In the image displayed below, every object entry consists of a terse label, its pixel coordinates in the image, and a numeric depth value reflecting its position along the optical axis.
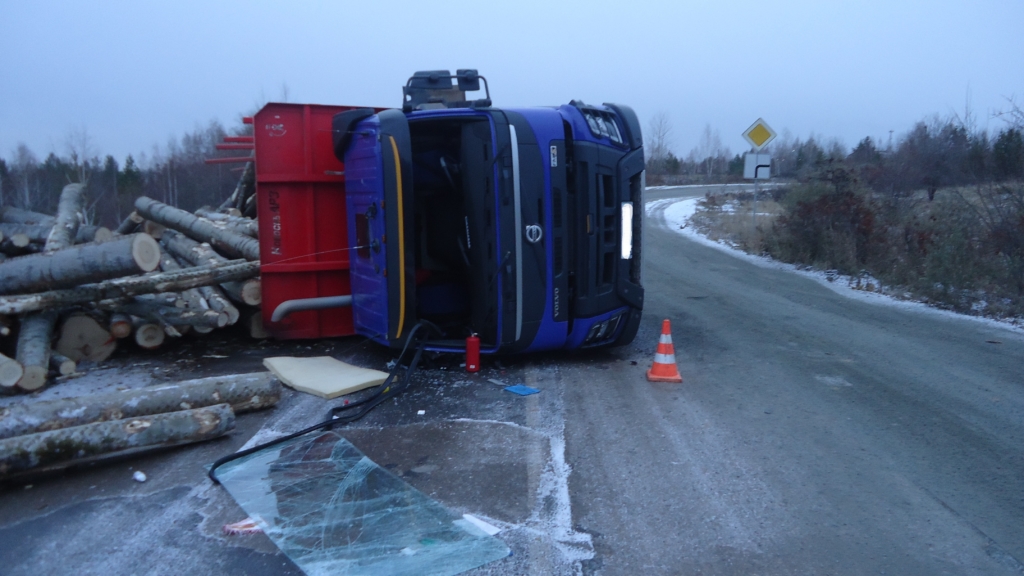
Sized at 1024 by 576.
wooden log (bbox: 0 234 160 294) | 6.74
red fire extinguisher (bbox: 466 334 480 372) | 6.91
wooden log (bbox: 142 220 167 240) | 10.94
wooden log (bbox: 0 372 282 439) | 4.67
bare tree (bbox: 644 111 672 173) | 68.75
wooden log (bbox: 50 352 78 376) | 6.80
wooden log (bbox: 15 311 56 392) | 6.35
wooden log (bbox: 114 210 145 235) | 11.44
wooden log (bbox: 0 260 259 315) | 6.76
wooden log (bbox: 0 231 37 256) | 10.16
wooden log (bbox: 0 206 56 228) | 13.98
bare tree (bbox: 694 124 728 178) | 74.69
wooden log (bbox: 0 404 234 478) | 4.32
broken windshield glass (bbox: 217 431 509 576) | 3.54
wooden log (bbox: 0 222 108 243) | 10.20
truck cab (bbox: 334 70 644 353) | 6.52
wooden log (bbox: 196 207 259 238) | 10.04
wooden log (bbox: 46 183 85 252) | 8.81
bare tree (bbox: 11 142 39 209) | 33.78
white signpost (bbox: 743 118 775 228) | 16.95
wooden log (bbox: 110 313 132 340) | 7.39
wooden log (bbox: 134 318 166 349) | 7.53
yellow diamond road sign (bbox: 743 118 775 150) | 16.92
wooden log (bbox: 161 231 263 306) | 8.09
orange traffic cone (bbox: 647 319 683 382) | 6.59
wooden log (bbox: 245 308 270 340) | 8.25
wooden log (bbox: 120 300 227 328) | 7.53
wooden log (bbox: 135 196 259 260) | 9.04
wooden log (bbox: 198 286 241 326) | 7.80
